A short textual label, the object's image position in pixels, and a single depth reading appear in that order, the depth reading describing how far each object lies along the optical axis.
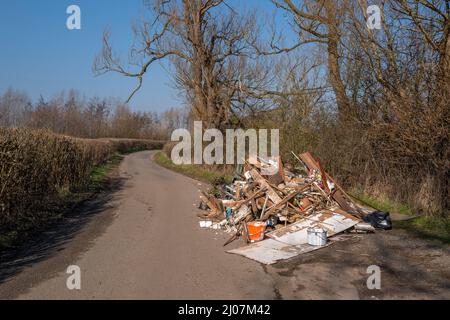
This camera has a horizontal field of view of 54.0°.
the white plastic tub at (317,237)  9.29
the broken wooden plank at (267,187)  11.62
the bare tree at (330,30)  16.56
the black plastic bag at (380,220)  10.71
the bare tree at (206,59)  28.22
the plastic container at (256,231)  9.91
